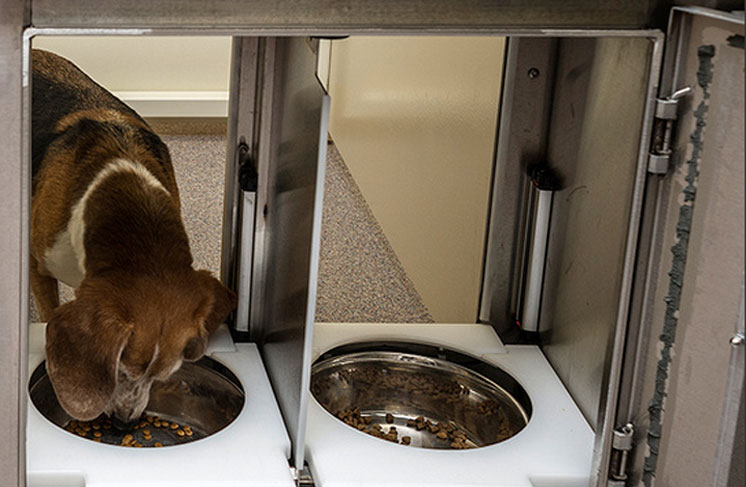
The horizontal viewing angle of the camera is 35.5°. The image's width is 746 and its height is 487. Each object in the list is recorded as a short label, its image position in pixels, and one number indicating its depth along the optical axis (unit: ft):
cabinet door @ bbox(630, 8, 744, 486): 4.66
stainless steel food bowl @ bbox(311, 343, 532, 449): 6.72
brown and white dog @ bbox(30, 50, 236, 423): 5.58
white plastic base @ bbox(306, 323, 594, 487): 5.60
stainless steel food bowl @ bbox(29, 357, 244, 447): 6.23
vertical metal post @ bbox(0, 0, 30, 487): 4.36
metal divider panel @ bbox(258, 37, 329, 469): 5.27
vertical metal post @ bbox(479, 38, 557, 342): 6.70
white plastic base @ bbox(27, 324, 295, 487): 5.34
